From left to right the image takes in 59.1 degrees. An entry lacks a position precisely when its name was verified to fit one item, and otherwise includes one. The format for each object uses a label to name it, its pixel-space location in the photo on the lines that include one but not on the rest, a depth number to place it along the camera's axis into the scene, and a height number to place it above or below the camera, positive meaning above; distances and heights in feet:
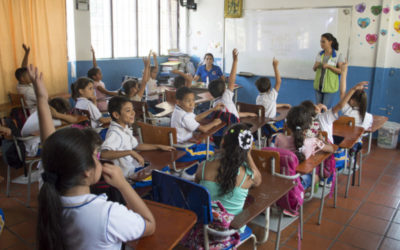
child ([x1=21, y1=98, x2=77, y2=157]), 10.44 -2.00
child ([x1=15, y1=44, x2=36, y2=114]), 14.70 -1.38
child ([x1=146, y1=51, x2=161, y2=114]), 17.72 -1.84
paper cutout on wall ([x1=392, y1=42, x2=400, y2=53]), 17.28 +0.61
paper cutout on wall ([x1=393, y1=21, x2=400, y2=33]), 17.08 +1.61
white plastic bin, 16.85 -3.57
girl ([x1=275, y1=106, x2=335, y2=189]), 8.51 -2.03
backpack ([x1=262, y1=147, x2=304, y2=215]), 7.62 -2.84
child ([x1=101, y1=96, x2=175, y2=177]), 7.69 -1.99
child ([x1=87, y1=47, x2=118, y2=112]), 16.55 -1.45
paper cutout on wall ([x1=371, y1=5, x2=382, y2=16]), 17.59 +2.46
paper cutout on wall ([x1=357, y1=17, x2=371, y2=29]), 18.12 +1.90
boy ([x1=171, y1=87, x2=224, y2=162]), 10.25 -1.95
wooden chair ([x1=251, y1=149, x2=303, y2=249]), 6.93 -2.17
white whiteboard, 19.53 +1.27
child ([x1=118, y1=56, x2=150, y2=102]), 14.55 -1.42
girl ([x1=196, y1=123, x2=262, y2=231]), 6.04 -1.97
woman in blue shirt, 20.39 -0.82
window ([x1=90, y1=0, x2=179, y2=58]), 20.81 +1.83
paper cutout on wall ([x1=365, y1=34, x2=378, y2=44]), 17.94 +1.07
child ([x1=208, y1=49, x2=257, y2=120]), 12.76 -1.27
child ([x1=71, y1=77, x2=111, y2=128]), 12.38 -1.58
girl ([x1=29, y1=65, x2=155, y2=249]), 3.76 -1.60
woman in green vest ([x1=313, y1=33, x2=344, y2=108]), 16.49 -0.46
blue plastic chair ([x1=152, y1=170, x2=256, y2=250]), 5.31 -2.22
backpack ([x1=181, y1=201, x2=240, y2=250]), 5.47 -2.89
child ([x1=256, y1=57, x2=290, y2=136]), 13.85 -1.70
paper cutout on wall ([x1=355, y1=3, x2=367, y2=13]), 18.17 +2.66
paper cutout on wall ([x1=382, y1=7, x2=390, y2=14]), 17.26 +2.39
